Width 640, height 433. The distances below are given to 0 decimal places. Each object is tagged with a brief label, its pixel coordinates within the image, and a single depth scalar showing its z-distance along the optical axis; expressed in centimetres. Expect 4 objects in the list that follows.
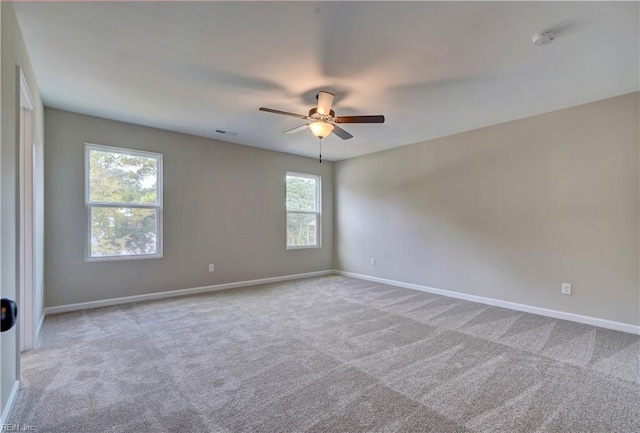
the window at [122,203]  409
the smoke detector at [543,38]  222
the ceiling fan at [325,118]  301
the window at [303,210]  620
